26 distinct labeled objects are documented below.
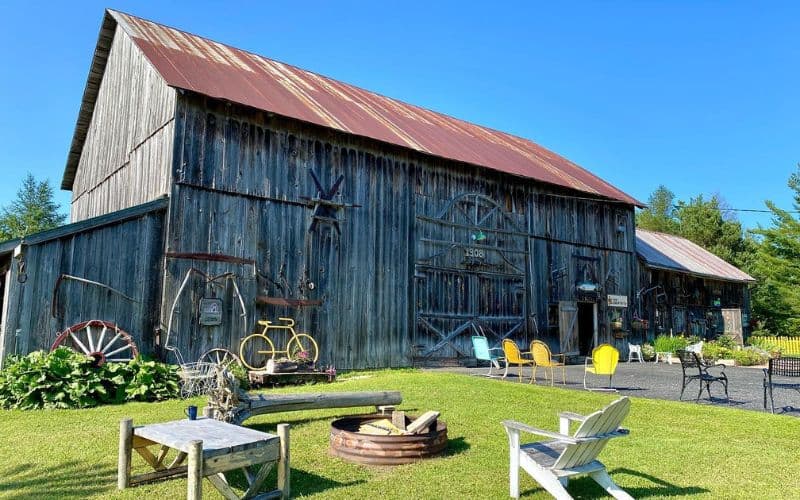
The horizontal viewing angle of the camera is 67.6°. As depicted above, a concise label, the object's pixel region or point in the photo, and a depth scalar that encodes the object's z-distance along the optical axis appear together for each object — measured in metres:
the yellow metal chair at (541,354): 11.29
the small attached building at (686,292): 23.53
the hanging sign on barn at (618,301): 20.98
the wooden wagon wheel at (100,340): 10.66
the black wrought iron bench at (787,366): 9.72
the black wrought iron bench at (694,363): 9.67
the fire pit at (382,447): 5.94
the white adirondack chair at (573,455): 4.68
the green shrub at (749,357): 20.53
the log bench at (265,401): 6.59
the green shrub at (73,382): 9.09
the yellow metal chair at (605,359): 10.82
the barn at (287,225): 11.52
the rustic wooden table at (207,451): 4.34
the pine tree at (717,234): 44.75
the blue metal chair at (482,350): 13.34
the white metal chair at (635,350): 21.00
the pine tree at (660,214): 54.50
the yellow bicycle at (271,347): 12.66
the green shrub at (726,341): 23.30
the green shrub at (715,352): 20.74
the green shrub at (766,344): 23.21
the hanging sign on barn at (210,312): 12.06
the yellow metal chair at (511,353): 11.78
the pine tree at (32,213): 43.69
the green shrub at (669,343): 21.42
